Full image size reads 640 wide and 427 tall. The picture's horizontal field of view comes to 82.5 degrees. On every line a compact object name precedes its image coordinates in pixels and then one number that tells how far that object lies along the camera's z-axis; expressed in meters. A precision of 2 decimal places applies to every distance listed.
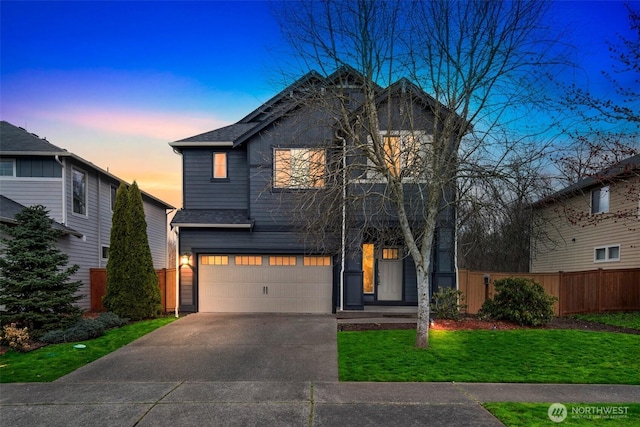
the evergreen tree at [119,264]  11.14
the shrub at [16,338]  7.88
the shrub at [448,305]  9.98
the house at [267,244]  11.80
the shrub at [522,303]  9.37
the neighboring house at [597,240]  14.30
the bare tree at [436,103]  7.38
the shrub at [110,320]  9.85
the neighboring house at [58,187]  12.92
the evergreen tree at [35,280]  8.70
